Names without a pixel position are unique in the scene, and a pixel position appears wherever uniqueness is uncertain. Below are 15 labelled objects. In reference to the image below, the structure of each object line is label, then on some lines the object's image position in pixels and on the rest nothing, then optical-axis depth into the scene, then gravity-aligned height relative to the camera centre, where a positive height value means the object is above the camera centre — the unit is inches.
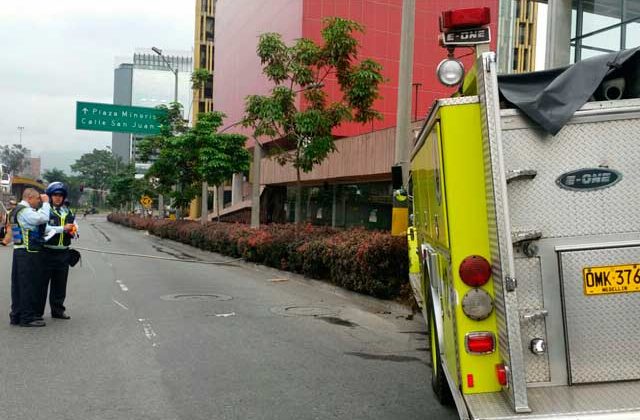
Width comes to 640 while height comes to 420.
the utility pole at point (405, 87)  451.2 +94.5
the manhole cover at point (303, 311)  398.0 -59.3
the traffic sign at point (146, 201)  2242.9 +45.5
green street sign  1369.3 +208.1
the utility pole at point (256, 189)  925.8 +41.2
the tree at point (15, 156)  4849.9 +419.3
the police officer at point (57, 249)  338.6 -19.9
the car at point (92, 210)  4970.0 +20.3
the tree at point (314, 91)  616.4 +125.5
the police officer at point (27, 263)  326.6 -26.6
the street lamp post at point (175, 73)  1493.6 +335.7
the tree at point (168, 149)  1323.8 +141.2
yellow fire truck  146.9 -3.1
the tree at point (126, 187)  2593.0 +117.9
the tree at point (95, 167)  5344.5 +381.4
